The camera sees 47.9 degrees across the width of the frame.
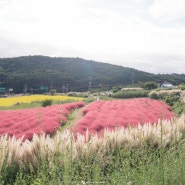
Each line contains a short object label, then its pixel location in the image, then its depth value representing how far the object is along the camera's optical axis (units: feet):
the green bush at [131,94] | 76.54
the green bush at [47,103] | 59.90
